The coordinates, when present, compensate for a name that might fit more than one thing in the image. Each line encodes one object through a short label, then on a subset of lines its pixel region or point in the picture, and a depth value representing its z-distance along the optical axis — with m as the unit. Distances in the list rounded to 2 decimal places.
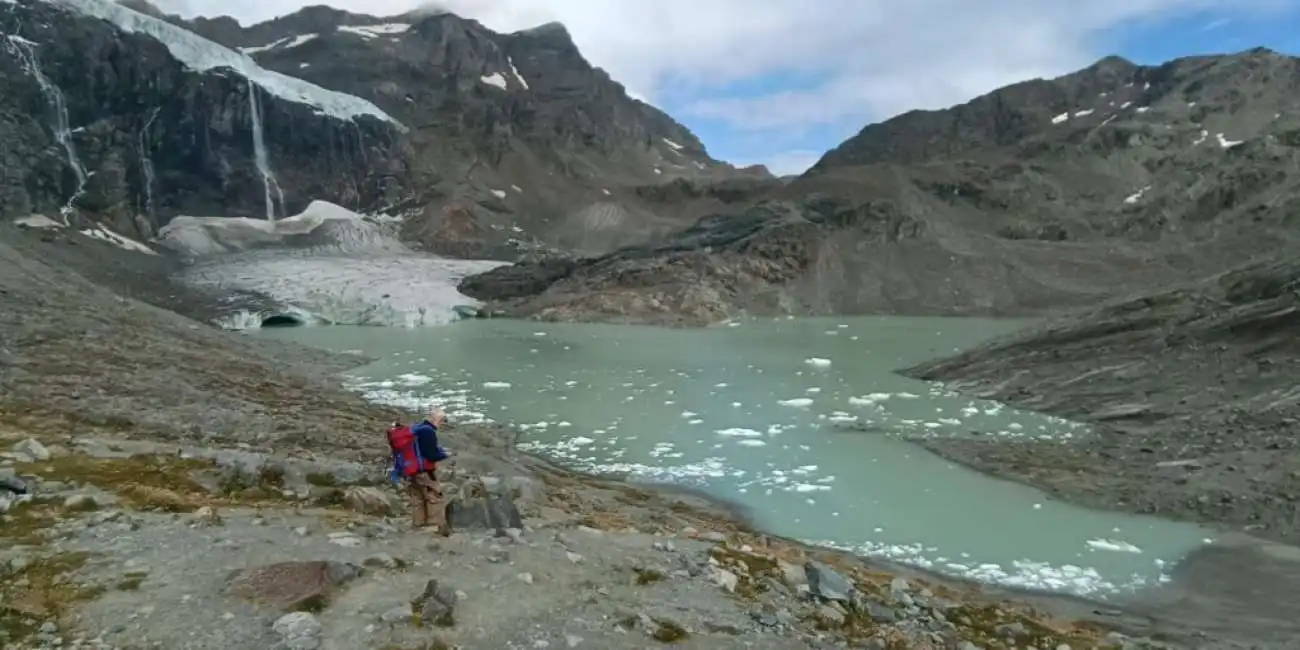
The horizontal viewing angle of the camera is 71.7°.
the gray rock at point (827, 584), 10.36
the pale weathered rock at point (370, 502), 12.19
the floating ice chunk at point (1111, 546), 18.02
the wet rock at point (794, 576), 10.70
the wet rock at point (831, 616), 9.60
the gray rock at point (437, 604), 7.89
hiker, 10.71
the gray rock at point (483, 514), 11.29
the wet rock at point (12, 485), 10.37
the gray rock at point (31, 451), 12.55
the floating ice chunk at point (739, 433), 30.19
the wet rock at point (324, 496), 12.80
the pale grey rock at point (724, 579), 10.20
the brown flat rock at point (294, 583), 8.00
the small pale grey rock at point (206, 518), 10.21
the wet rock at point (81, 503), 10.27
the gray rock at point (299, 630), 7.21
